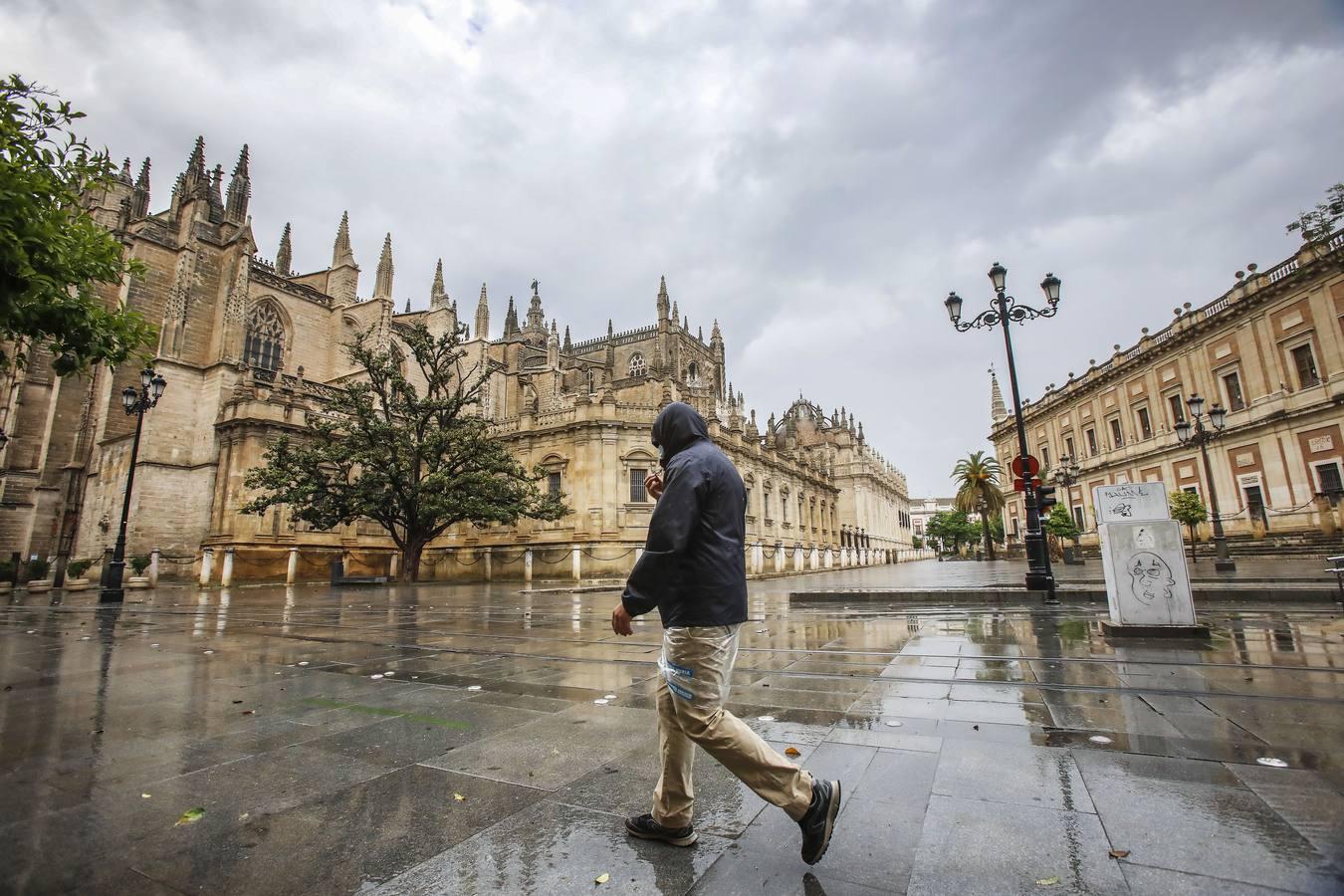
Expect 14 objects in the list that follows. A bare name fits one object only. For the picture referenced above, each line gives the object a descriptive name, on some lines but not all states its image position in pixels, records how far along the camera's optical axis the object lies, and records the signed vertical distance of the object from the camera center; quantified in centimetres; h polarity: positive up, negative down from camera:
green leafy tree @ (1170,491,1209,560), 2412 +188
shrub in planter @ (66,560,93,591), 2214 +41
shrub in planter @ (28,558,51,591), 2492 +53
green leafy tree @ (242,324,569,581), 2078 +367
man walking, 215 -25
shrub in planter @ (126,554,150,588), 2277 +55
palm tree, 4772 +568
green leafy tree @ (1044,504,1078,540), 2864 +158
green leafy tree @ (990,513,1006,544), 7134 +378
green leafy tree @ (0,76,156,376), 399 +232
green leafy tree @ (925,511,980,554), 9081 +488
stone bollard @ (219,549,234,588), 2177 +21
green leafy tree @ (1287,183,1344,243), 1036 +580
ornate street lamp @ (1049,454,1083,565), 2898 +410
